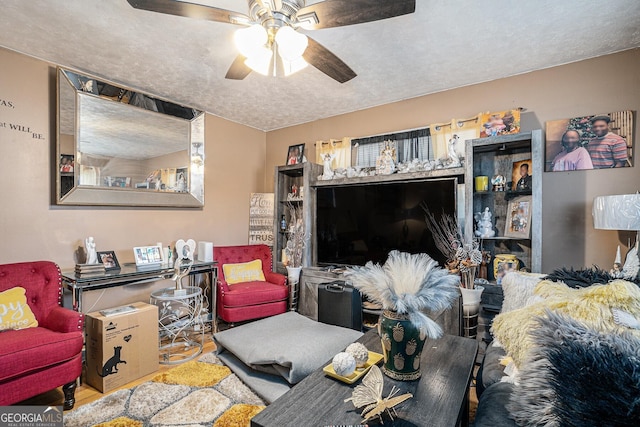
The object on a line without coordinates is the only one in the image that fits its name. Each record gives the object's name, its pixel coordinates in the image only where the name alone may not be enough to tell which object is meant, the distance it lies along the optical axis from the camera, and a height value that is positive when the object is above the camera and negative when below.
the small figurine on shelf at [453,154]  2.77 +0.58
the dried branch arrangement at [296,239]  3.55 -0.28
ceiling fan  1.38 +0.98
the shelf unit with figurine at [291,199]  3.57 +0.22
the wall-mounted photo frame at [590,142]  2.24 +0.59
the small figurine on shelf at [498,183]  2.58 +0.29
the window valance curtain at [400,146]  3.12 +0.77
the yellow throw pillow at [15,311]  1.97 -0.65
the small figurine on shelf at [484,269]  2.59 -0.46
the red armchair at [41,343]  1.69 -0.77
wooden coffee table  1.09 -0.74
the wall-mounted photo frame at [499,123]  2.59 +0.84
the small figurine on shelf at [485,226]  2.61 -0.08
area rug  1.74 -1.19
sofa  0.61 -0.36
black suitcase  2.86 -0.87
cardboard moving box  2.11 -0.97
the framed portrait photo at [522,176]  2.45 +0.34
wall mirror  2.58 +0.67
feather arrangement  1.28 -0.31
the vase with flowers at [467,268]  2.37 -0.42
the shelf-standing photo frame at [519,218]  2.45 -0.01
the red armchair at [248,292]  2.99 -0.79
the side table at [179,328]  2.60 -1.17
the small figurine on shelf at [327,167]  3.57 +0.59
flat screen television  2.84 -0.02
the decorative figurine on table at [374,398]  1.07 -0.68
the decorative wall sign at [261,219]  4.23 -0.05
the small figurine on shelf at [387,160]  3.12 +0.60
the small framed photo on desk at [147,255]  2.84 -0.39
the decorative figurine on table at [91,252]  2.54 -0.31
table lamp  1.82 +0.00
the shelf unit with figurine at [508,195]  2.30 +0.18
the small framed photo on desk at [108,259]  2.64 -0.39
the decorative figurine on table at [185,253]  2.93 -0.40
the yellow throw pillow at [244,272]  3.38 -0.65
